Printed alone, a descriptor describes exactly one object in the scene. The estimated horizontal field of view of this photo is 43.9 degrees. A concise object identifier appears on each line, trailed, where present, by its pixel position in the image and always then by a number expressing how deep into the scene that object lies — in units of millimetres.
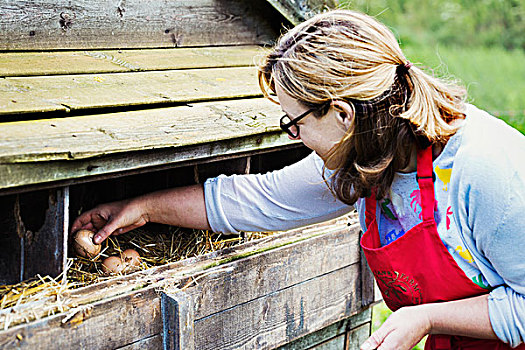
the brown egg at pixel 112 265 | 2180
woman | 1813
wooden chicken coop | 1812
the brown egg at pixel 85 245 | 2168
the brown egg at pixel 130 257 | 2256
